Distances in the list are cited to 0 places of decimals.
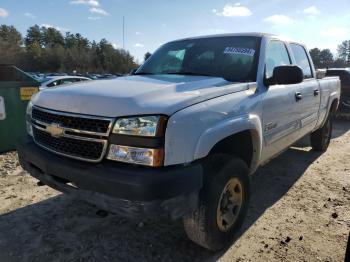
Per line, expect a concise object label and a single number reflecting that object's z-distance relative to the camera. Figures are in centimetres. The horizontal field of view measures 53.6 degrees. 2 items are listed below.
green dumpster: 588
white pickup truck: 231
